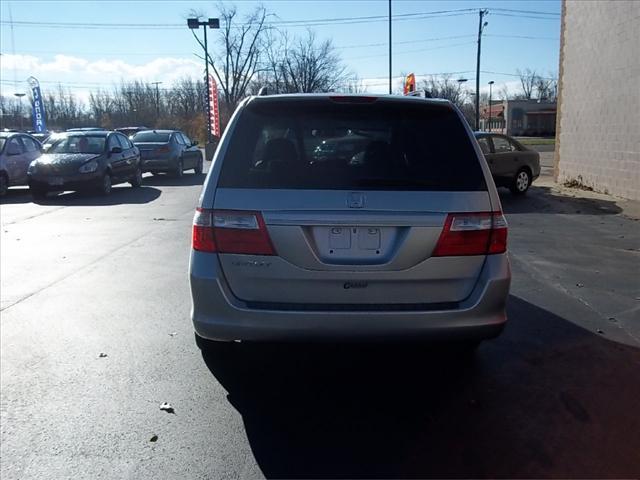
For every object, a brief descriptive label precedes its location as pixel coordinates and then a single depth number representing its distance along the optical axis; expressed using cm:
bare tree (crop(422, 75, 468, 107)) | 6678
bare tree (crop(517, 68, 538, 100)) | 12146
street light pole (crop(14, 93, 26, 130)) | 8094
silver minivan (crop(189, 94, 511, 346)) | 338
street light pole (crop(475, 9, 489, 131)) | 4355
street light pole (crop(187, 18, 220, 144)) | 3331
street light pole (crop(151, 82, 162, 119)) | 8084
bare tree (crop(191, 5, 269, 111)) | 5484
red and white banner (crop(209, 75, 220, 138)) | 3709
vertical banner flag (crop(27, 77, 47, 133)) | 4644
